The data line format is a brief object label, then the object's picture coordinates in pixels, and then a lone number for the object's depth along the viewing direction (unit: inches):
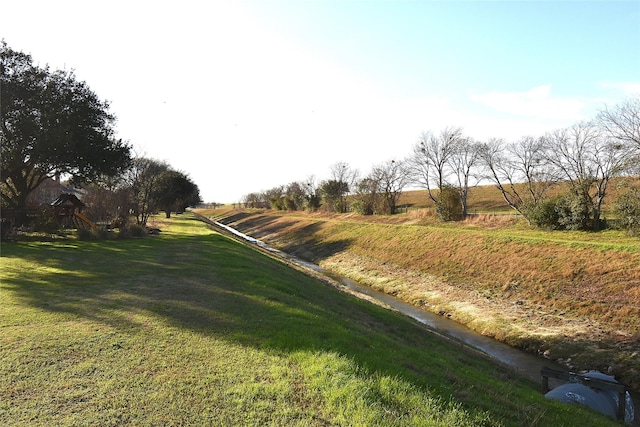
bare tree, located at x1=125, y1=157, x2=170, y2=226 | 1331.1
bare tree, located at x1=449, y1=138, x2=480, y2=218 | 1711.4
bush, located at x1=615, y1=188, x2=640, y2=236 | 780.3
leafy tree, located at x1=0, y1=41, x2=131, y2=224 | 872.9
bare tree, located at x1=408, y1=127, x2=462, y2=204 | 1863.9
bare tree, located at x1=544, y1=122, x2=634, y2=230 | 944.9
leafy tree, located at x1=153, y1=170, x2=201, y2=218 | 1829.5
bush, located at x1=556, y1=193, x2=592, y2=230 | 947.3
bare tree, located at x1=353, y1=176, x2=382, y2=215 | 2111.2
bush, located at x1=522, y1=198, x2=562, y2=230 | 1029.2
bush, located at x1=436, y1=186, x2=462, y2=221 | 1537.9
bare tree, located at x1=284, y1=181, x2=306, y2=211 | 3039.9
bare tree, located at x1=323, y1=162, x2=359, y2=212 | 2679.6
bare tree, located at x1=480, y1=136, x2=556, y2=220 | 1217.6
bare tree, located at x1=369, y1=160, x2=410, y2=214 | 2066.9
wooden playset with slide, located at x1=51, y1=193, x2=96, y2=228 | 1158.8
